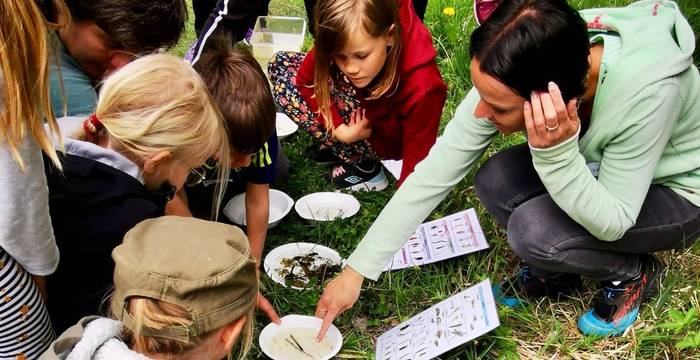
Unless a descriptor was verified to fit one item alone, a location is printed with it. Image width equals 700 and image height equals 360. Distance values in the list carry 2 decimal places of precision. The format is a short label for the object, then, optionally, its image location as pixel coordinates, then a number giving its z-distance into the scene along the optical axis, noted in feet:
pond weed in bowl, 7.23
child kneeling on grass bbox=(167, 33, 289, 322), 6.31
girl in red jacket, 7.70
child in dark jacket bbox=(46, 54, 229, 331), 5.03
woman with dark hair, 4.99
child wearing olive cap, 3.89
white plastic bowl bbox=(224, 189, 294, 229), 8.14
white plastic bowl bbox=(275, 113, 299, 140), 10.30
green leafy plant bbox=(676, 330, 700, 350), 5.65
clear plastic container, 12.76
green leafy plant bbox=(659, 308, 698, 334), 5.94
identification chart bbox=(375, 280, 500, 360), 5.67
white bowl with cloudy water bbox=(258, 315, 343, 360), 6.10
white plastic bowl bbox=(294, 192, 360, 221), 8.50
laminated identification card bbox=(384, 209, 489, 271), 7.35
